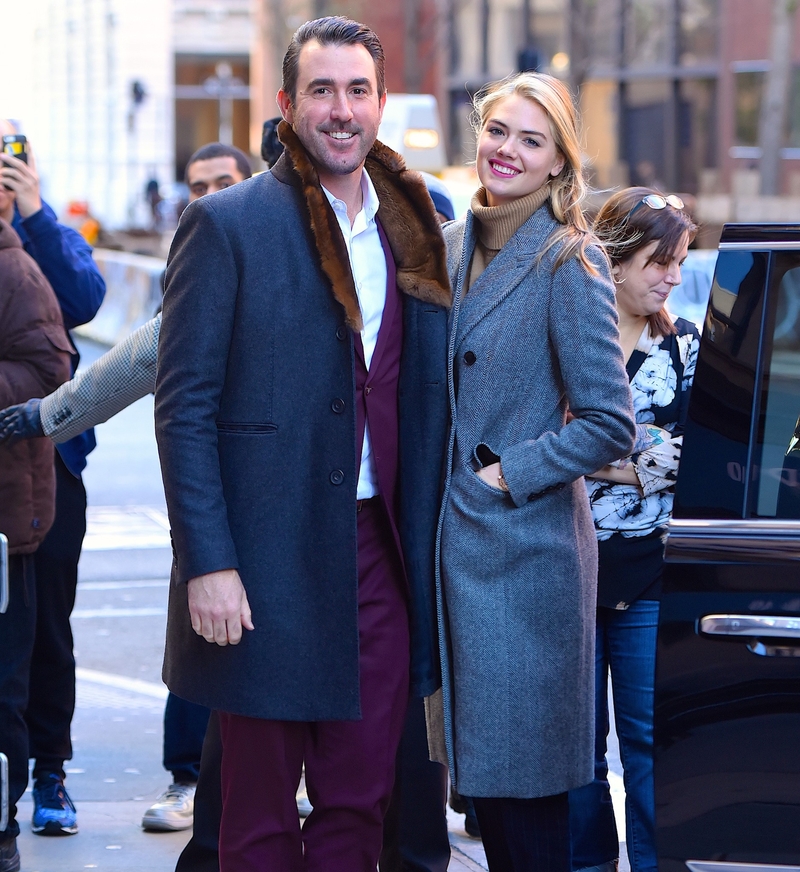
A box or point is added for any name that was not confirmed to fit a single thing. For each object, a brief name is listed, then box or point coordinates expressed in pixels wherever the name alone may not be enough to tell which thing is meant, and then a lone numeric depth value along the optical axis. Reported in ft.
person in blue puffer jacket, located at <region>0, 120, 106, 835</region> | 25.73
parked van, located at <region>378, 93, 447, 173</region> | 123.84
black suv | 14.42
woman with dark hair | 20.55
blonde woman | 17.42
